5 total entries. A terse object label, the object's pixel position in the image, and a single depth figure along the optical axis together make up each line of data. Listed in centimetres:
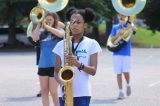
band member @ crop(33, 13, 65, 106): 809
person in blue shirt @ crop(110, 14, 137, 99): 1067
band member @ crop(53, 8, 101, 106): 523
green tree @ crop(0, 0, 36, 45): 3053
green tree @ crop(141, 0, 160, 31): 4125
